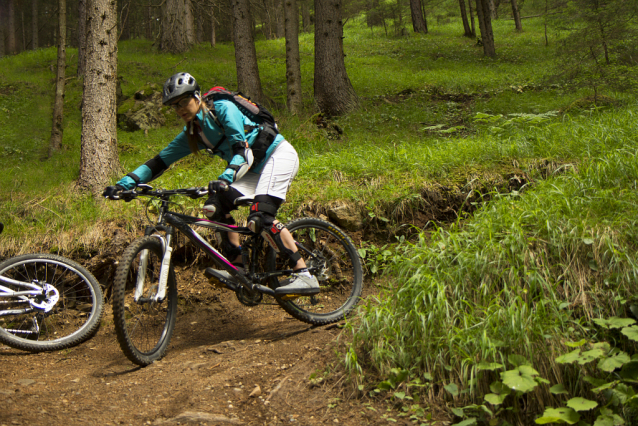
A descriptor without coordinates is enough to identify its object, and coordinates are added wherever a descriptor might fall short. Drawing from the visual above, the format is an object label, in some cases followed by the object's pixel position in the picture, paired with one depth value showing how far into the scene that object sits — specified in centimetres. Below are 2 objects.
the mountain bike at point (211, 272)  333
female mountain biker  339
